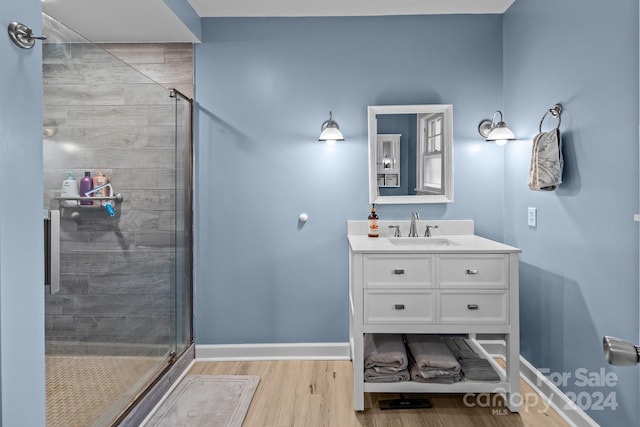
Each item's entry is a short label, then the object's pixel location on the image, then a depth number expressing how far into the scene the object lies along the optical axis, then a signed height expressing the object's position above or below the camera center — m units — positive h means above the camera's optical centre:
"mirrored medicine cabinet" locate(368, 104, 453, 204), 2.98 +0.40
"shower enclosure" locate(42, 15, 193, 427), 1.56 -0.11
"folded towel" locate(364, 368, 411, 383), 2.36 -0.93
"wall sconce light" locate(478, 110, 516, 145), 2.73 +0.49
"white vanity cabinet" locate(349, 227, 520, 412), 2.30 -0.48
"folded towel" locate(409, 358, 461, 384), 2.31 -0.91
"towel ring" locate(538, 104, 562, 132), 2.23 +0.51
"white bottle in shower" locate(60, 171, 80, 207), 1.59 +0.07
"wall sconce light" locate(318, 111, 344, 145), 2.87 +0.51
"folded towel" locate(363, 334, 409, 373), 2.37 -0.82
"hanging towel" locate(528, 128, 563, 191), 2.15 +0.25
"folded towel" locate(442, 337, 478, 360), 2.50 -0.85
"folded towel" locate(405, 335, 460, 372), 2.31 -0.81
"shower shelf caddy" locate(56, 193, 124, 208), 1.60 +0.05
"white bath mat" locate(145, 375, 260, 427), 2.24 -1.10
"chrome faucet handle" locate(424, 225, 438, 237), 2.96 -0.16
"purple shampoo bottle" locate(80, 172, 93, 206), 1.73 +0.10
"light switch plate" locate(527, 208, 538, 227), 2.55 -0.05
